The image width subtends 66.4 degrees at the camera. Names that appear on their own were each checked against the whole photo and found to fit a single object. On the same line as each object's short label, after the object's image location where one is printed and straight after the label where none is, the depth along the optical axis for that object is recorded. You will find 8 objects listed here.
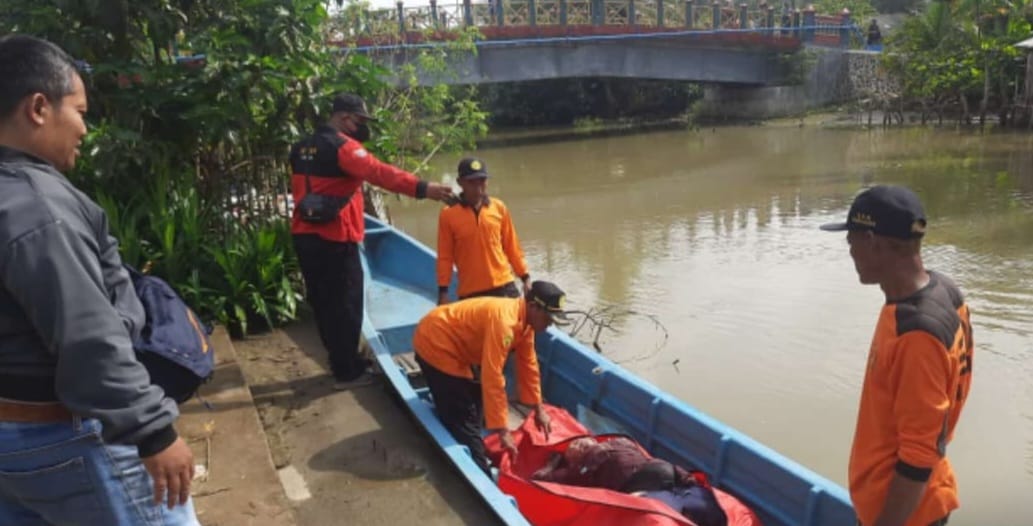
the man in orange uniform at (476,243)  4.68
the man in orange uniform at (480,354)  3.45
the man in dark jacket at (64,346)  1.50
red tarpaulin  2.87
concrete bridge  20.06
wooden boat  3.10
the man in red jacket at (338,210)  4.25
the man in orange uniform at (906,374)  1.89
